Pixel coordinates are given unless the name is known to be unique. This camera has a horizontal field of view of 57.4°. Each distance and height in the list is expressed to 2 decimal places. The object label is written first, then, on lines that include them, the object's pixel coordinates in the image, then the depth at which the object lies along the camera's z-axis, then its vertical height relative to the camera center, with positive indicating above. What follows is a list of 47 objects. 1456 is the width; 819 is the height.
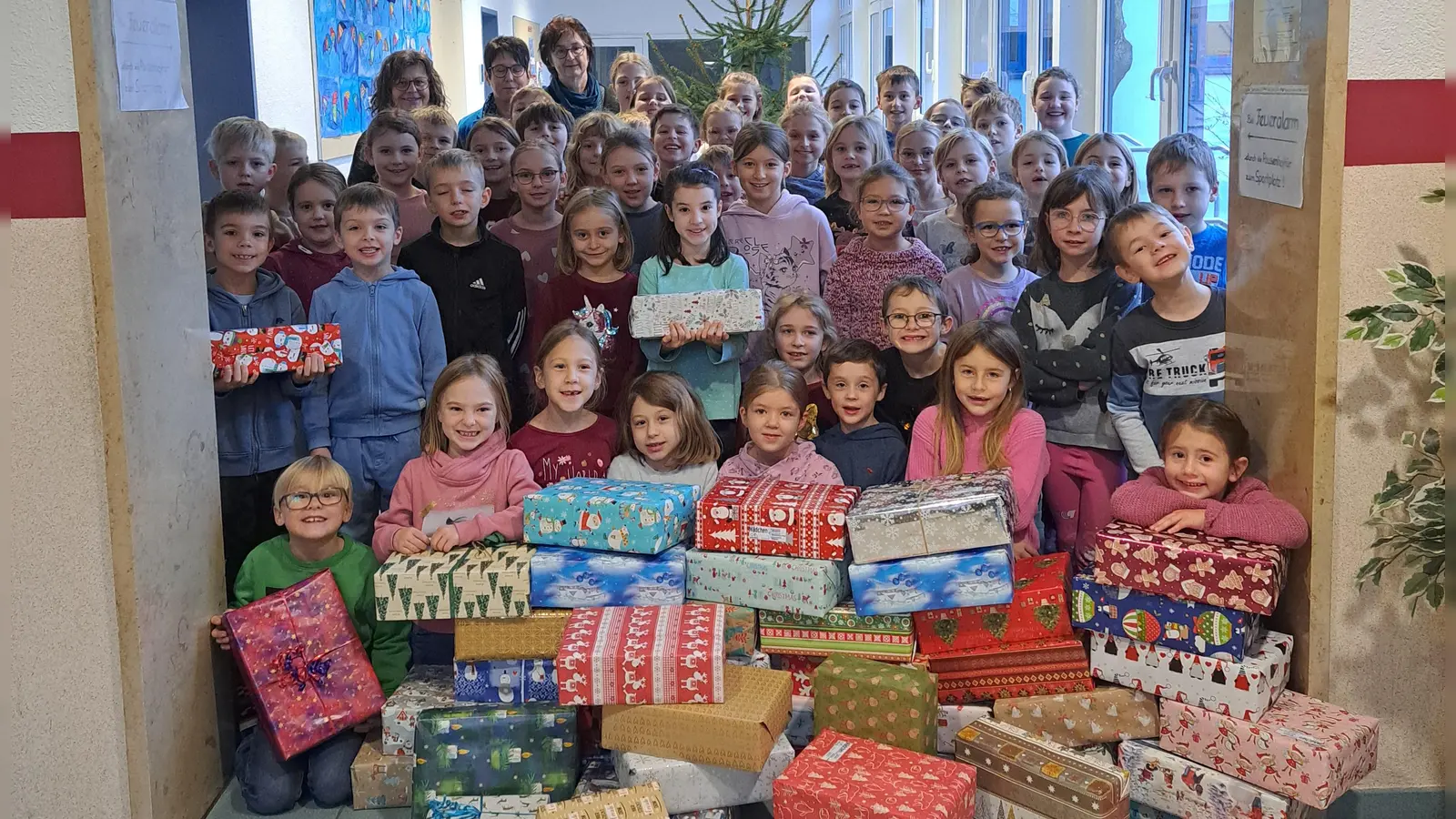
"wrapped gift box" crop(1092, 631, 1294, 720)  2.97 -0.98
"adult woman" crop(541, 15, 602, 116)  6.85 +1.02
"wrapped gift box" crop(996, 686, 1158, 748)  3.17 -1.12
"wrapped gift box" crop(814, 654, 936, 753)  3.11 -1.06
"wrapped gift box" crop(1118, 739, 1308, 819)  2.92 -1.22
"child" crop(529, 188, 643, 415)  4.32 -0.09
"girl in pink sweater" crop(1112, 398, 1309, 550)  3.16 -0.59
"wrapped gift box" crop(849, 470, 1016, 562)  3.19 -0.65
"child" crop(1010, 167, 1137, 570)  3.90 -0.31
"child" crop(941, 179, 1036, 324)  4.40 -0.03
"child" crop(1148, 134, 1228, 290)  4.56 +0.19
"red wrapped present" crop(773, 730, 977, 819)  2.73 -1.11
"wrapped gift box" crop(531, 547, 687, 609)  3.30 -0.79
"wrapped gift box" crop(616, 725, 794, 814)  3.03 -1.19
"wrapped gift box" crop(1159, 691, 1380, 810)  2.84 -1.09
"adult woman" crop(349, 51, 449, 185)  6.16 +0.84
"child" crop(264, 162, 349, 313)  4.60 +0.09
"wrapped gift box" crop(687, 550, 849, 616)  3.31 -0.81
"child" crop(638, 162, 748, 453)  4.27 -0.06
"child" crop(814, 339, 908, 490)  3.89 -0.51
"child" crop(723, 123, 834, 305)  4.70 +0.09
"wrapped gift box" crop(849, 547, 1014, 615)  3.22 -0.80
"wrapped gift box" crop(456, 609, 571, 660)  3.30 -0.92
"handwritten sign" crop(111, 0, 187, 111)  2.89 +0.49
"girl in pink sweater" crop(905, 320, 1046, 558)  3.65 -0.48
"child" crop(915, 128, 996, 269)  5.03 +0.27
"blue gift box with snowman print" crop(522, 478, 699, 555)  3.30 -0.64
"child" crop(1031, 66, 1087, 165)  6.32 +0.71
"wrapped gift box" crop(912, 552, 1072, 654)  3.28 -0.91
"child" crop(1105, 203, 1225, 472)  3.66 -0.25
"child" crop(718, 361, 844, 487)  3.79 -0.50
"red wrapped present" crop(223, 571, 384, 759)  3.26 -0.99
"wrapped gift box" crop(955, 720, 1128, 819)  2.88 -1.16
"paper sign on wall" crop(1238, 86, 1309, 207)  2.98 +0.24
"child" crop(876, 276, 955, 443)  4.04 -0.28
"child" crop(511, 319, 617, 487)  3.86 -0.47
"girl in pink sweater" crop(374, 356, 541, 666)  3.64 -0.57
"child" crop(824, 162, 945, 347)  4.57 -0.02
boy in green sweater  3.32 -0.84
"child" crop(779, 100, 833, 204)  5.96 +0.50
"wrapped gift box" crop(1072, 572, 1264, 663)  3.00 -0.86
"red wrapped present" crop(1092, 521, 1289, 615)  2.94 -0.72
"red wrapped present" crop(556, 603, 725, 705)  3.01 -0.92
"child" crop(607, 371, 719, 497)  3.75 -0.50
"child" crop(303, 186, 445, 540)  4.08 -0.31
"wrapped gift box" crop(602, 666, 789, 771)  2.98 -1.06
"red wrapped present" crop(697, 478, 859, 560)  3.30 -0.66
